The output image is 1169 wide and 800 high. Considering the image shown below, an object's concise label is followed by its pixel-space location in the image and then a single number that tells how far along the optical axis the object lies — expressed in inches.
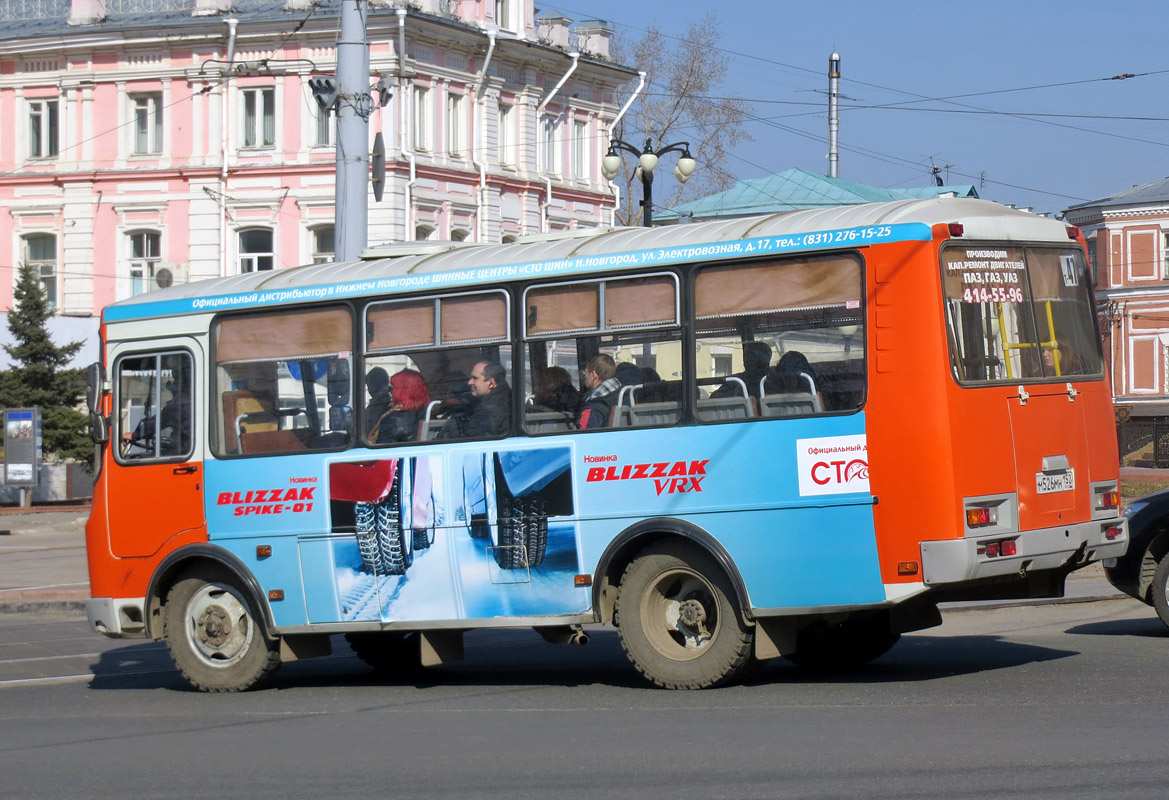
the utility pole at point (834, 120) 2679.6
